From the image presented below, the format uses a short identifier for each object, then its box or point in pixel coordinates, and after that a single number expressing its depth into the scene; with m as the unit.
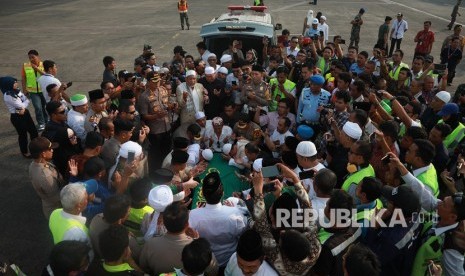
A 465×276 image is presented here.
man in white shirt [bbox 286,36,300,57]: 10.42
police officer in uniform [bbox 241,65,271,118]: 7.22
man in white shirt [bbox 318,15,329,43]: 13.07
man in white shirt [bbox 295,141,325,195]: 4.37
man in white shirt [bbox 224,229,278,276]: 2.92
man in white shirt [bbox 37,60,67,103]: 7.79
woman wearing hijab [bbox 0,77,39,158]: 7.25
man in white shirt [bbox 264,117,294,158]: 6.09
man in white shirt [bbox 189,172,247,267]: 3.65
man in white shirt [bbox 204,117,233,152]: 6.28
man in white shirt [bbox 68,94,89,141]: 5.84
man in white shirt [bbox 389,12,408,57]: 14.77
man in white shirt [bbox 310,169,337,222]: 3.79
